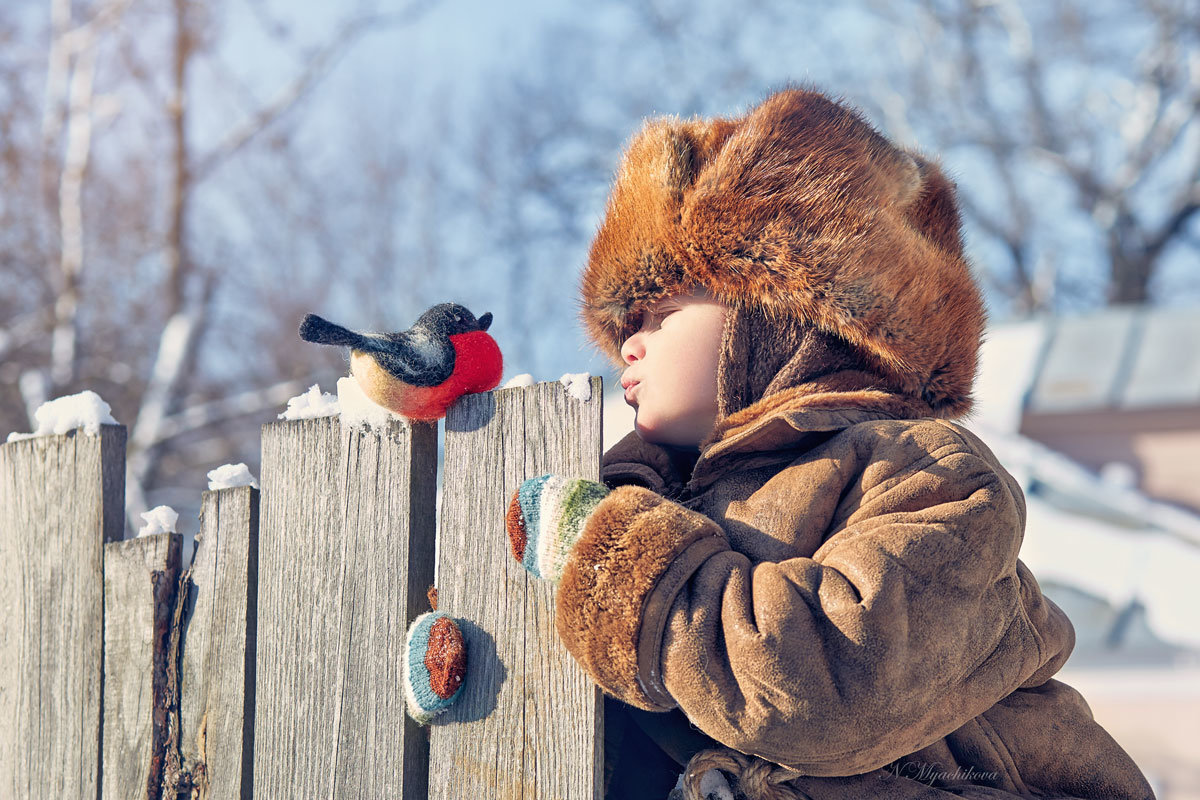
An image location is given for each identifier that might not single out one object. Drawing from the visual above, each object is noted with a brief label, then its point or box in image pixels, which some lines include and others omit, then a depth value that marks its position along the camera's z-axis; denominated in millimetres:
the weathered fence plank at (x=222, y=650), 2353
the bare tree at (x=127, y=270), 8656
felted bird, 2264
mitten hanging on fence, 2252
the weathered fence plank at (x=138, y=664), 2392
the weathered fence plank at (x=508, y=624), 2226
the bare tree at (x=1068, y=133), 14445
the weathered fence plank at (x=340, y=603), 2291
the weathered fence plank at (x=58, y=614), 2438
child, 2179
